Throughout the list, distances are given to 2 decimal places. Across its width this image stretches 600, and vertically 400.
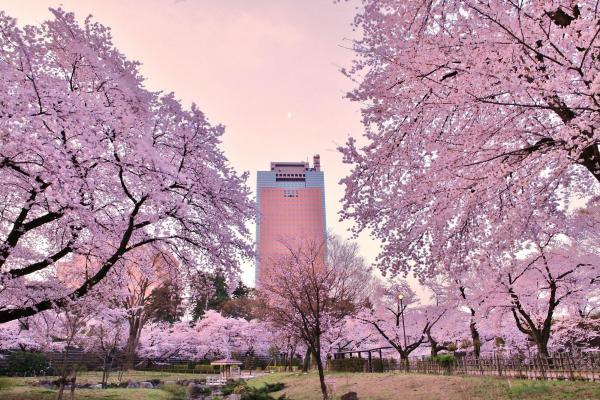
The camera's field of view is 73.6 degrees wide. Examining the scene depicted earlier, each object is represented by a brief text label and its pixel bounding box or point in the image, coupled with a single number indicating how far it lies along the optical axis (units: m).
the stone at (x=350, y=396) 14.77
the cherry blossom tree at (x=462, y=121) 5.63
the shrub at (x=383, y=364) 24.73
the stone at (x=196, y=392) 23.92
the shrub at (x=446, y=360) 19.03
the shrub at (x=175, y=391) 20.72
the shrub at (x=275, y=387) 22.22
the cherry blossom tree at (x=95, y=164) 7.24
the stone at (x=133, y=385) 25.60
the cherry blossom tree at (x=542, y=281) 16.59
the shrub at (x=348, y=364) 26.90
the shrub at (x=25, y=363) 31.34
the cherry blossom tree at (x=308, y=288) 23.94
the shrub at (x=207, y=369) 45.34
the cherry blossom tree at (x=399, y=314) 32.23
